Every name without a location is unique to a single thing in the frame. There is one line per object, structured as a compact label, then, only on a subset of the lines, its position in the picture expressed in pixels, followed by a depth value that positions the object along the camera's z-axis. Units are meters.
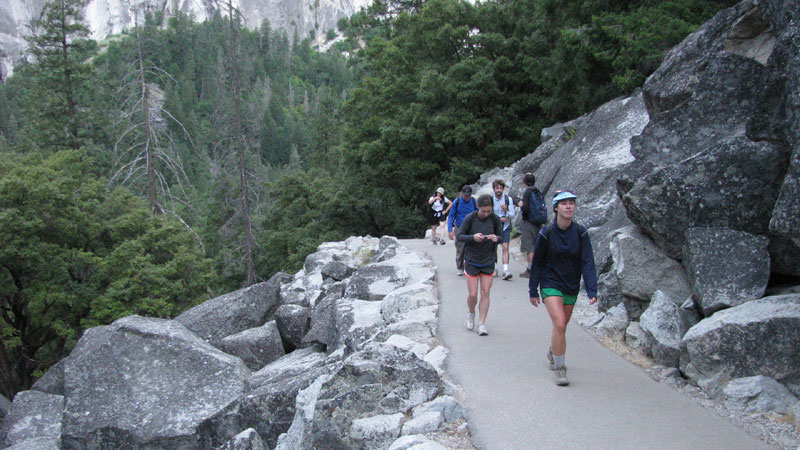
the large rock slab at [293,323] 11.28
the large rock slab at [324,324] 9.51
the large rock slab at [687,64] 7.96
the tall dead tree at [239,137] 21.19
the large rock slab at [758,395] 4.93
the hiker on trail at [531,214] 9.80
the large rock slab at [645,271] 6.89
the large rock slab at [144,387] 8.98
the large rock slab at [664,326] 6.08
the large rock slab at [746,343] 5.16
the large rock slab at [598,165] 10.05
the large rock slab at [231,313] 11.88
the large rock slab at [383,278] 10.31
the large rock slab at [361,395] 4.88
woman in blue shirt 5.49
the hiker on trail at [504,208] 10.46
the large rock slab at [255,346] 10.80
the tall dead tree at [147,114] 18.66
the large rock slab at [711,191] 6.32
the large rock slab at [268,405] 7.32
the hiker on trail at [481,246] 7.00
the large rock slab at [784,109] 5.23
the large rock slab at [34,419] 9.35
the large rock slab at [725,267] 6.02
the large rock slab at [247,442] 6.30
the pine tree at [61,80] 25.97
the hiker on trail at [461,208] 10.10
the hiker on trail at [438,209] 14.29
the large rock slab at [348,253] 15.09
